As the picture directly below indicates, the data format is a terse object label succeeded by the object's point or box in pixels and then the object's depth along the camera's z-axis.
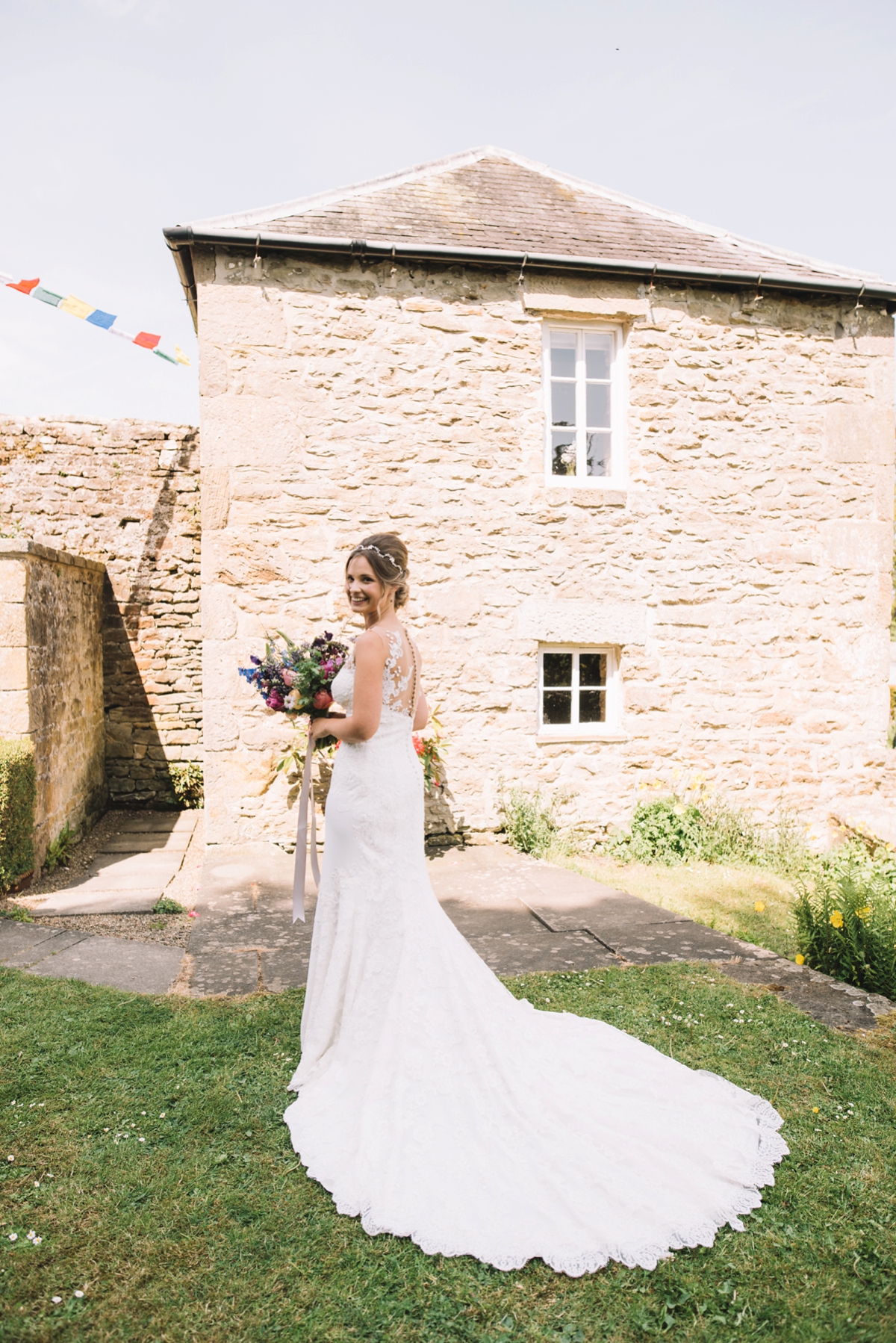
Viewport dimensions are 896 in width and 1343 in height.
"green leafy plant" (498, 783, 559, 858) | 7.16
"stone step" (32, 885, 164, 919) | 5.63
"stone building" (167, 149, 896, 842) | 6.80
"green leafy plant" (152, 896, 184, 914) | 5.71
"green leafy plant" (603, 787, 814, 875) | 7.29
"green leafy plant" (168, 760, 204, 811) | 9.42
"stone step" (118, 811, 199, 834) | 8.55
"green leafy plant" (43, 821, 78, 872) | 6.70
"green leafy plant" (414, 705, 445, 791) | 6.97
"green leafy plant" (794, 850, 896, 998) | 4.30
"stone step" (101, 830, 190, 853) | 7.62
